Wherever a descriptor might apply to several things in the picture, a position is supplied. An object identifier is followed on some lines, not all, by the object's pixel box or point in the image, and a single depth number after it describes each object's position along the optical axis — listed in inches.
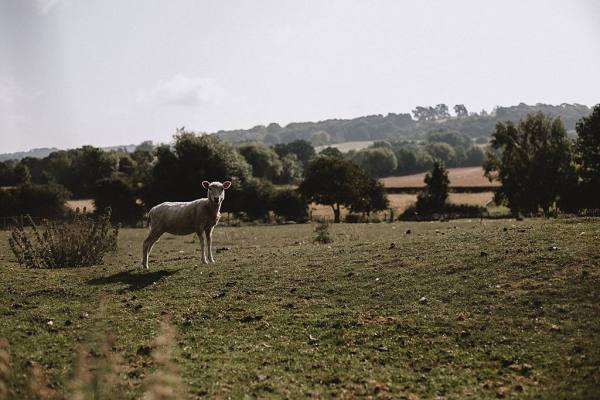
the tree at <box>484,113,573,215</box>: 2684.5
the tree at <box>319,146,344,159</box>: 6119.6
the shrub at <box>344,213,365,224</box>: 2636.3
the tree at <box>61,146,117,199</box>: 4431.6
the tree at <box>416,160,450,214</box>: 2992.1
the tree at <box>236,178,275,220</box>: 2883.9
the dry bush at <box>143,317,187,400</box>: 334.0
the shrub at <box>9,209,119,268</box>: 846.5
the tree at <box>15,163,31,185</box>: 4288.9
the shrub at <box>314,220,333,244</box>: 1195.9
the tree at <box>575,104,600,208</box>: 2482.4
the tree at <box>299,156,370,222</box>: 2886.3
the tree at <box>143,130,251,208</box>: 2797.7
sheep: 825.5
